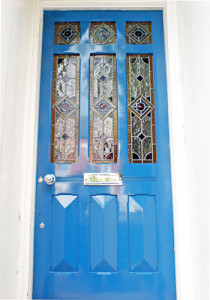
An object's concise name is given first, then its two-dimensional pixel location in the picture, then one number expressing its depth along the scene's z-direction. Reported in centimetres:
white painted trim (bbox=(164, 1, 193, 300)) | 157
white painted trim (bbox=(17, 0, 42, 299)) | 161
